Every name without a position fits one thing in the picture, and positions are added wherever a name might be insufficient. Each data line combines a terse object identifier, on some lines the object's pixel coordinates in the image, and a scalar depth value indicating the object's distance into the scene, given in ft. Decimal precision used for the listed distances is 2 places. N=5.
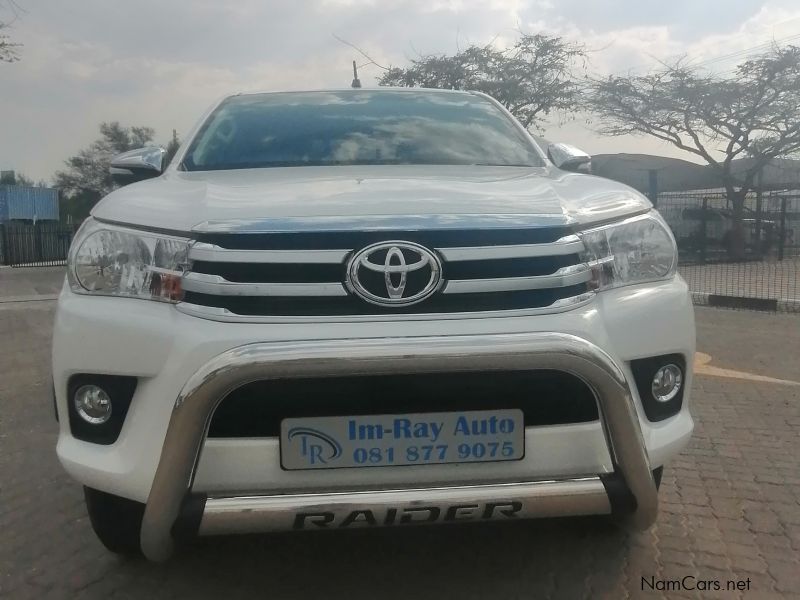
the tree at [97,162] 166.61
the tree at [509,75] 91.15
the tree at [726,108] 71.36
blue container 120.67
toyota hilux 6.80
